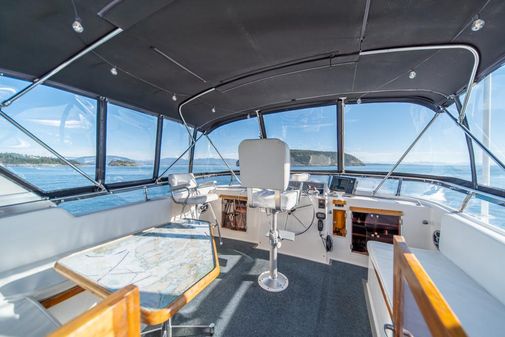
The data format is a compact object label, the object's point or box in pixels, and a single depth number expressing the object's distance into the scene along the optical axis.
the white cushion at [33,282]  1.29
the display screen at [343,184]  2.79
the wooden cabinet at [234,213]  3.25
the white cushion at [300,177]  2.69
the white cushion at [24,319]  1.01
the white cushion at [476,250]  1.18
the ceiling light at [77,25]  1.34
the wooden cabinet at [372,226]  2.44
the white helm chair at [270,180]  1.80
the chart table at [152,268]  0.88
